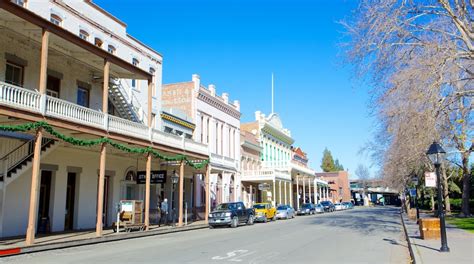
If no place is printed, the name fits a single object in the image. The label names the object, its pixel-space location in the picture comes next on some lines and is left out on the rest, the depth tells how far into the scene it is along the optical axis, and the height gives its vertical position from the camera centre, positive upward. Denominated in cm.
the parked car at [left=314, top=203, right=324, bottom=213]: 5708 -89
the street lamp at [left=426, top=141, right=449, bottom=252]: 1363 +136
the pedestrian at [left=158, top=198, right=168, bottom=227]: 2720 -46
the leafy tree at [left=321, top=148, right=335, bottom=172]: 14400 +1273
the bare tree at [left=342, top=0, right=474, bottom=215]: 1548 +460
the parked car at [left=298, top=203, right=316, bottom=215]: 5206 -94
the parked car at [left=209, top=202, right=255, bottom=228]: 2789 -86
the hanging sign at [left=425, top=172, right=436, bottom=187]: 1734 +81
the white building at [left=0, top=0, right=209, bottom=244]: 1714 +340
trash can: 1741 -110
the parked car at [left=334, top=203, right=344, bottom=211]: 7325 -95
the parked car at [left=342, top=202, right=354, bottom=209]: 7957 -72
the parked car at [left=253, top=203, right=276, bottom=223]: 3515 -88
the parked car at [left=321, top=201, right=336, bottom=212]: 6259 -69
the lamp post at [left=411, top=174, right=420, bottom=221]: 3134 +147
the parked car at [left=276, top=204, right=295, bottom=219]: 4175 -102
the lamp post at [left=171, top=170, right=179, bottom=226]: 2784 +147
